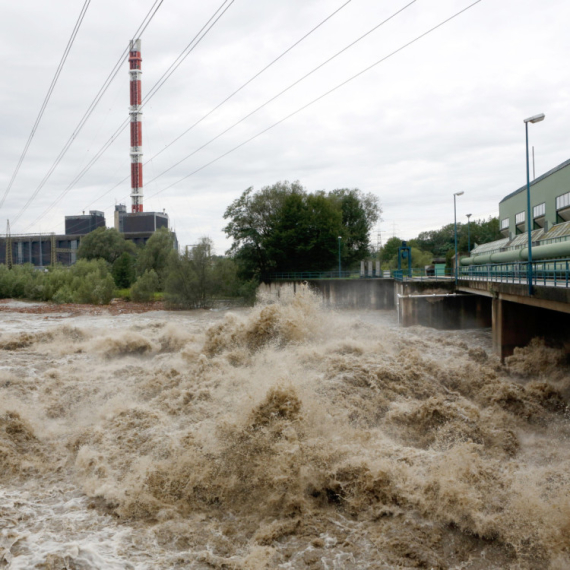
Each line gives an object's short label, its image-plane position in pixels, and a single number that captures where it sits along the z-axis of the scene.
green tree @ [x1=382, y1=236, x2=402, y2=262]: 119.81
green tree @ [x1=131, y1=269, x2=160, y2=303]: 54.78
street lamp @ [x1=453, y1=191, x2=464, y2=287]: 37.29
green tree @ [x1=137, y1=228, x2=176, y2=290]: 63.47
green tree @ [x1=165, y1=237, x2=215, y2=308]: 50.38
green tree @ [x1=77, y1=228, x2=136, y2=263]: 80.75
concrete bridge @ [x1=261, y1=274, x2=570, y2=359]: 18.41
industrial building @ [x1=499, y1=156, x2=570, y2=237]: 37.84
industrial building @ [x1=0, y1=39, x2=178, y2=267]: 87.94
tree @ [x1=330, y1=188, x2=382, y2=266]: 72.25
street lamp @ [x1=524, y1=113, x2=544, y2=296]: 16.70
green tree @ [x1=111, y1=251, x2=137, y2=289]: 68.06
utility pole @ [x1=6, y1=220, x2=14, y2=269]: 66.91
